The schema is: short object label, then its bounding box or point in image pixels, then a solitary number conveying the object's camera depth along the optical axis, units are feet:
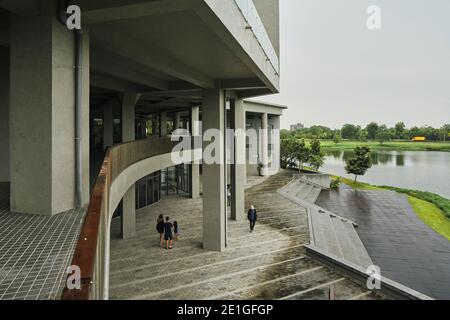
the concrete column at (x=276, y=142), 139.54
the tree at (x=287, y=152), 149.01
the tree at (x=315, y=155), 146.10
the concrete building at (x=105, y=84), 19.71
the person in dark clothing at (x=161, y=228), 50.11
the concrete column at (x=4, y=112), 36.17
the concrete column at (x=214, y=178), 49.80
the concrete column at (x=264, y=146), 122.62
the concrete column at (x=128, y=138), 55.57
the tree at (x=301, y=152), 144.77
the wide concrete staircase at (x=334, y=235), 47.88
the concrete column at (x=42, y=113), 19.83
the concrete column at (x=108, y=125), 75.92
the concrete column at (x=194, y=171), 89.45
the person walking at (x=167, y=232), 48.24
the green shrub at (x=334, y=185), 124.98
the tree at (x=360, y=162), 131.95
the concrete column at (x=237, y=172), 66.69
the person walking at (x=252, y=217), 56.18
